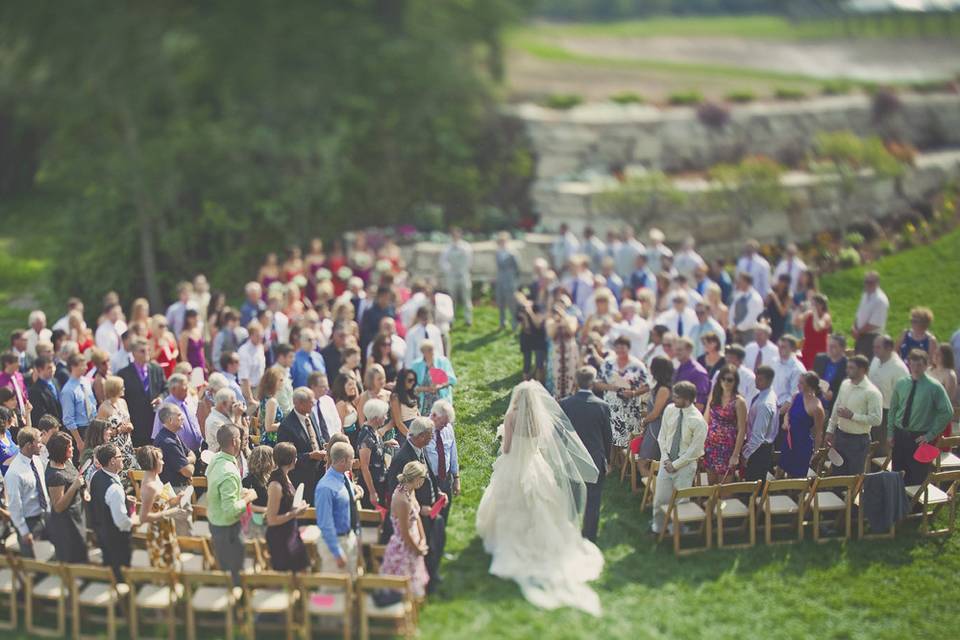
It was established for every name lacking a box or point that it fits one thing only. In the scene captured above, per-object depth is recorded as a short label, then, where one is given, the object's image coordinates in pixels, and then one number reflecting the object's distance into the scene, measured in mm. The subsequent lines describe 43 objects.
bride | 9367
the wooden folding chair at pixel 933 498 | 10391
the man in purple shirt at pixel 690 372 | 11508
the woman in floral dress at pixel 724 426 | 10289
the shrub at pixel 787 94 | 25453
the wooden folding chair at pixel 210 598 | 8414
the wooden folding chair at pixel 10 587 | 8867
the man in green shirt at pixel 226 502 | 8781
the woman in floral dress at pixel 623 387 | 11516
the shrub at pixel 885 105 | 25672
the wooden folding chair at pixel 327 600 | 8297
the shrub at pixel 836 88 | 26281
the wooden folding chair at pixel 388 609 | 8312
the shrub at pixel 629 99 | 24688
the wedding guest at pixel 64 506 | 8984
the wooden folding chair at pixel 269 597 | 8312
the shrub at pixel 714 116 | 23938
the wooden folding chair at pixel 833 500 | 10078
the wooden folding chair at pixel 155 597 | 8492
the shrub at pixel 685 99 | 24641
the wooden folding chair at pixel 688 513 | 9820
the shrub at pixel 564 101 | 24406
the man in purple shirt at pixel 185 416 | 10352
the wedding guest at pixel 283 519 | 8695
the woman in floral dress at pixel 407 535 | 8820
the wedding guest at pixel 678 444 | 9938
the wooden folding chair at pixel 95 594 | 8531
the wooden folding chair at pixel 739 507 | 9883
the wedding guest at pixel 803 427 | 10547
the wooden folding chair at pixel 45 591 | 8634
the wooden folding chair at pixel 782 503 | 10016
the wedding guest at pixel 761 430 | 10531
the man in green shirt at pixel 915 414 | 10703
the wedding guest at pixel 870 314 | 13914
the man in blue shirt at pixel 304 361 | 12047
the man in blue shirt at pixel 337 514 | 8797
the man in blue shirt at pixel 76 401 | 11109
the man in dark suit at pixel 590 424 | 10031
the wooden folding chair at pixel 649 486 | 10594
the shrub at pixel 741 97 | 25031
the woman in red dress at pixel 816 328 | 13555
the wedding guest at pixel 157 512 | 8836
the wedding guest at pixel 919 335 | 12344
